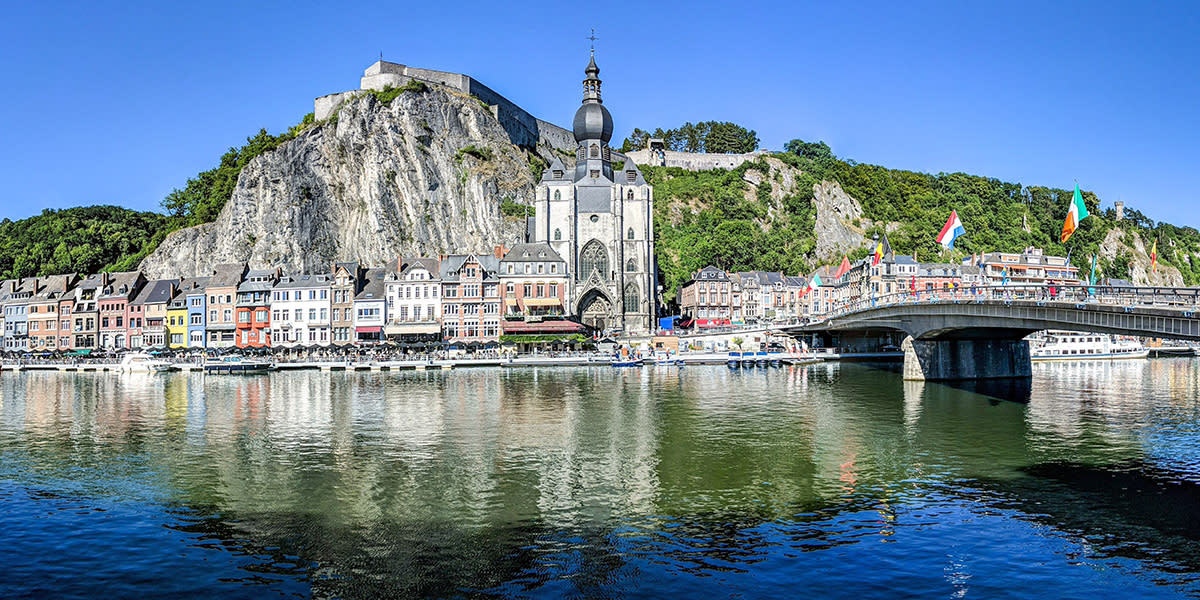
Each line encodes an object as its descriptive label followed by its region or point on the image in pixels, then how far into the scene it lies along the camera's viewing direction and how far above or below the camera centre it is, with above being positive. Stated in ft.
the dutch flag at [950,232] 174.91 +17.89
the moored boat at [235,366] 255.29 -11.70
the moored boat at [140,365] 256.93 -11.04
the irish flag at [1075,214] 132.77 +16.12
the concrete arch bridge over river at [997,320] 118.83 +0.10
